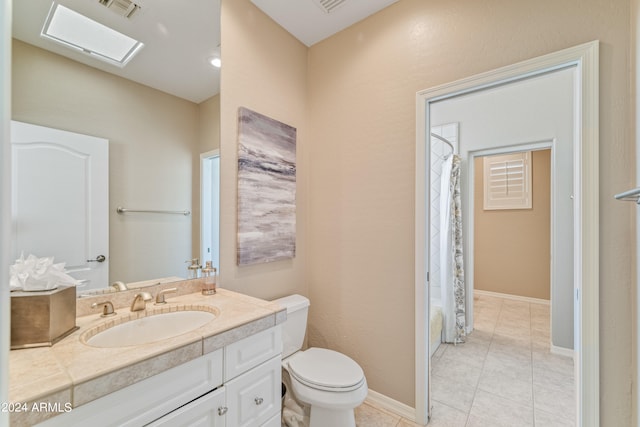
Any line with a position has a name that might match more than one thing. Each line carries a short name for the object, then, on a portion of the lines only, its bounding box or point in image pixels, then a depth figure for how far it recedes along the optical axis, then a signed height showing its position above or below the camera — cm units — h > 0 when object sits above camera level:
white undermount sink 106 -49
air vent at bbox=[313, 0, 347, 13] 177 +140
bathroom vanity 70 -49
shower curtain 269 -43
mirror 109 +50
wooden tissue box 86 -34
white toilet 140 -91
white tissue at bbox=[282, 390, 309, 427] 159 -120
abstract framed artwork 173 +17
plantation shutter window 411 +50
